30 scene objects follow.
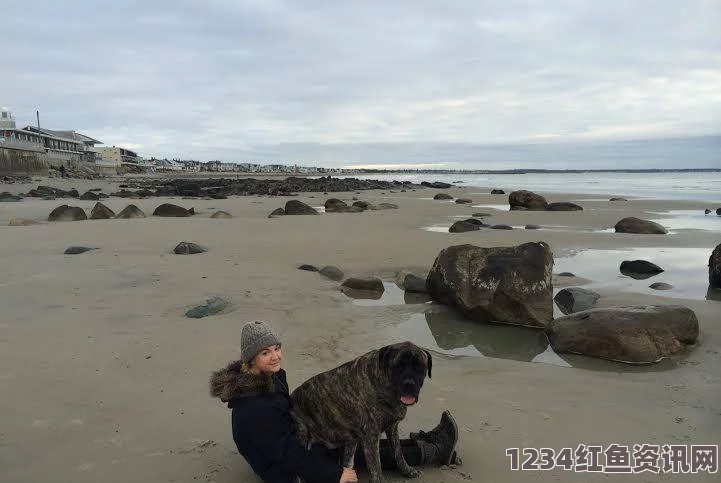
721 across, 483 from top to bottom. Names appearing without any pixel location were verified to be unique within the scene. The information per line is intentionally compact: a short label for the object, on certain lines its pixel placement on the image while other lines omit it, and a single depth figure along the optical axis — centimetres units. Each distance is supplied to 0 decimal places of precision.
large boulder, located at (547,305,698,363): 627
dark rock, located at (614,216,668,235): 1677
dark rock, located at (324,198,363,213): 2410
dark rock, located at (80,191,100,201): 3027
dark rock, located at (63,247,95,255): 1137
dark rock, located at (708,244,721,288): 951
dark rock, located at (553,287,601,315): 831
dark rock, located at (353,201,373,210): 2597
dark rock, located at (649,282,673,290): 950
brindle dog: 341
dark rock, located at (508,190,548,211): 2743
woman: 333
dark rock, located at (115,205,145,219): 1959
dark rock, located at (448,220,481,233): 1673
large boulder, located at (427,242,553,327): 769
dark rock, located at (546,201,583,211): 2597
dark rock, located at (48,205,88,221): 1836
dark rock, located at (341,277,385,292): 945
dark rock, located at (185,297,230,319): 737
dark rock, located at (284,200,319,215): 2217
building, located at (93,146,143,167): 11981
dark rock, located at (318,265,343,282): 1009
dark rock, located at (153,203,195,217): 2067
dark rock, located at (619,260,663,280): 1064
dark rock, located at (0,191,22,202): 2681
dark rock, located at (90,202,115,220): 1905
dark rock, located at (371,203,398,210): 2677
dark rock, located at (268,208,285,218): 2142
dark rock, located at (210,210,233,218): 2027
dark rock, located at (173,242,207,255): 1176
